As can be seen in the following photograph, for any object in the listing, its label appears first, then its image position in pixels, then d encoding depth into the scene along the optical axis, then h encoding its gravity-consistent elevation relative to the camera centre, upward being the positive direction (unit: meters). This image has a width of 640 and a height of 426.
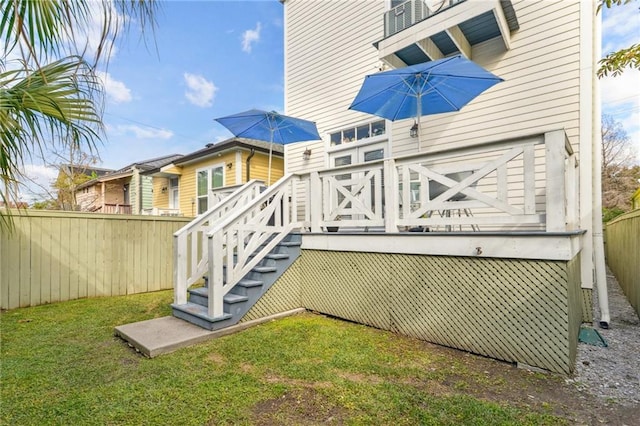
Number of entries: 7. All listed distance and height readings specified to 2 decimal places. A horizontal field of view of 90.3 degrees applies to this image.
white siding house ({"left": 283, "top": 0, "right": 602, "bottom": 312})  4.38 +2.31
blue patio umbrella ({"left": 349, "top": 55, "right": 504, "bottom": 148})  4.09 +1.81
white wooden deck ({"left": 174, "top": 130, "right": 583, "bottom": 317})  2.94 +0.04
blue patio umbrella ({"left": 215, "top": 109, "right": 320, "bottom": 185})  6.12 +1.76
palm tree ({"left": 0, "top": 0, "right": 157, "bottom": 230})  1.23 +0.71
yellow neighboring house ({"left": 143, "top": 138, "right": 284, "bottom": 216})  10.88 +1.68
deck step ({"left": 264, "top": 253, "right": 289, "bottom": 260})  4.49 -0.57
